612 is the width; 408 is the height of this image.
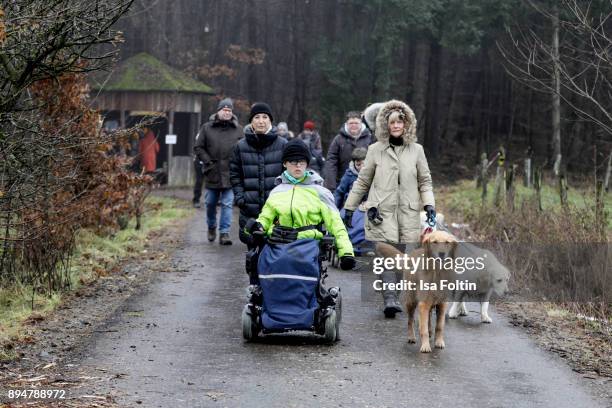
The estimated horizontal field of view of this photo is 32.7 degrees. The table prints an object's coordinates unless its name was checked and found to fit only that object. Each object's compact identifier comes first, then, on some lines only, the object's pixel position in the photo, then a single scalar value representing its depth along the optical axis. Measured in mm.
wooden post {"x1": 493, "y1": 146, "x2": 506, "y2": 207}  19594
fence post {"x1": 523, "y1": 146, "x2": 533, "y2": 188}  28250
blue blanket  8898
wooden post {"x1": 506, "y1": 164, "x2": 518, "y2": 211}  17975
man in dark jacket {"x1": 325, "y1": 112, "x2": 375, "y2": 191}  14961
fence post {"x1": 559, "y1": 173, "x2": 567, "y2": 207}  15998
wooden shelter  33156
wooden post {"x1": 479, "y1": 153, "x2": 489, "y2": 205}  21062
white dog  10477
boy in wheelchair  8914
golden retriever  8891
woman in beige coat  10156
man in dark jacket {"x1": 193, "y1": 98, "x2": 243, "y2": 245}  16531
